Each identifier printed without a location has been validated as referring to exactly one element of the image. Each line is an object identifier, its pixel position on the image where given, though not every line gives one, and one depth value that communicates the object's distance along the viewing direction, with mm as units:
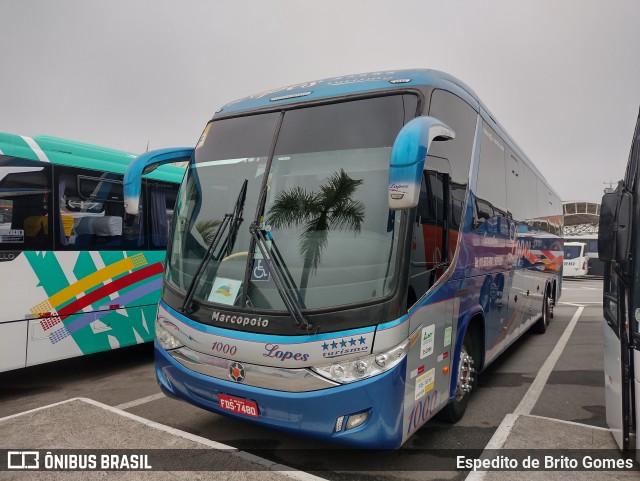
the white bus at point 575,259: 32438
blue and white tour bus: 3258
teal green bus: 5604
